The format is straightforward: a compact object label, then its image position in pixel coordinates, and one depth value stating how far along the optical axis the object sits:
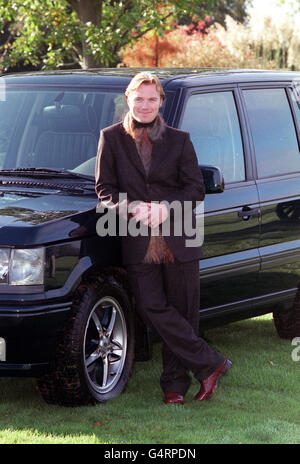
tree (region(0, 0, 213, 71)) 15.83
